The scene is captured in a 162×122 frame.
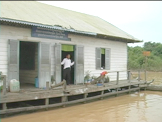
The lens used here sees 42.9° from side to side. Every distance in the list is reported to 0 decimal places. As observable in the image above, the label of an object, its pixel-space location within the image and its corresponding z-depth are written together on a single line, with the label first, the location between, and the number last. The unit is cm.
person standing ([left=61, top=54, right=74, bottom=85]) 977
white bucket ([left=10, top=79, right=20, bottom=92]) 751
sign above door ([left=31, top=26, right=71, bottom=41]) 880
